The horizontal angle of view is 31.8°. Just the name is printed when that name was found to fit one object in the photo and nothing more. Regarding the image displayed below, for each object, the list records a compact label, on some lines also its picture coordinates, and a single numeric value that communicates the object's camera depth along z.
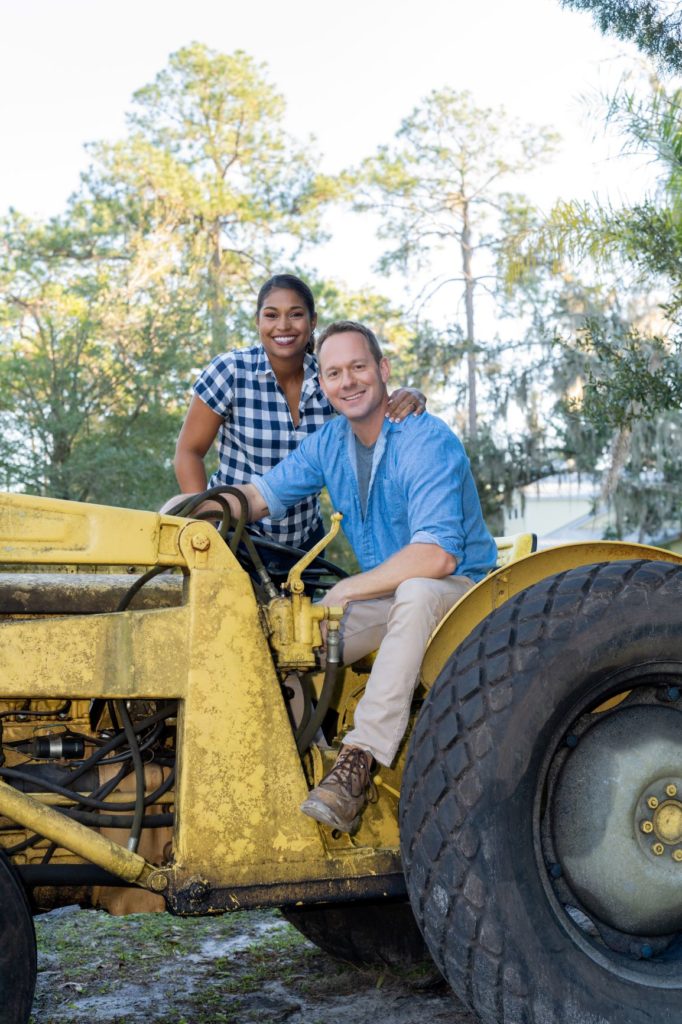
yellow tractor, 2.67
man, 2.97
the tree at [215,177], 28.56
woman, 4.66
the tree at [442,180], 30.02
